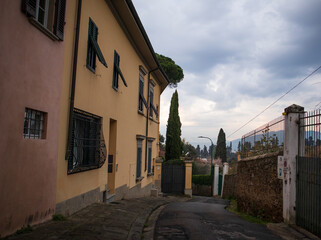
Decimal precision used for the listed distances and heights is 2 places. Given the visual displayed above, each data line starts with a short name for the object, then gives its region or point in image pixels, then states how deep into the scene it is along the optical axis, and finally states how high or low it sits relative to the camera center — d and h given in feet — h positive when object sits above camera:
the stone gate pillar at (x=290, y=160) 24.54 -0.34
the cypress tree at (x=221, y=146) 188.96 +4.13
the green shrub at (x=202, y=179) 97.40 -9.08
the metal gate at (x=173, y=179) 74.18 -7.01
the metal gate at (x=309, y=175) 21.03 -1.38
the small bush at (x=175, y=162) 76.41 -2.92
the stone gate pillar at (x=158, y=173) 68.71 -5.24
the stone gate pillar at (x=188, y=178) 72.90 -6.47
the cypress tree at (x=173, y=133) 95.40 +5.76
